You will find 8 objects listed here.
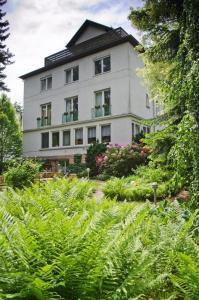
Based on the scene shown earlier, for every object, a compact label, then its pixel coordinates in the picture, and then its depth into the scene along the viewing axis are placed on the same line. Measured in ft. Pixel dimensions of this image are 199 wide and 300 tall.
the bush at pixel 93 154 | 57.93
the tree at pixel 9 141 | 90.79
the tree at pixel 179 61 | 16.52
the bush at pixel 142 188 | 25.43
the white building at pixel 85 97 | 66.03
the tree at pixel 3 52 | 86.07
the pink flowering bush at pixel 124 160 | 49.65
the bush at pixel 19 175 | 35.96
